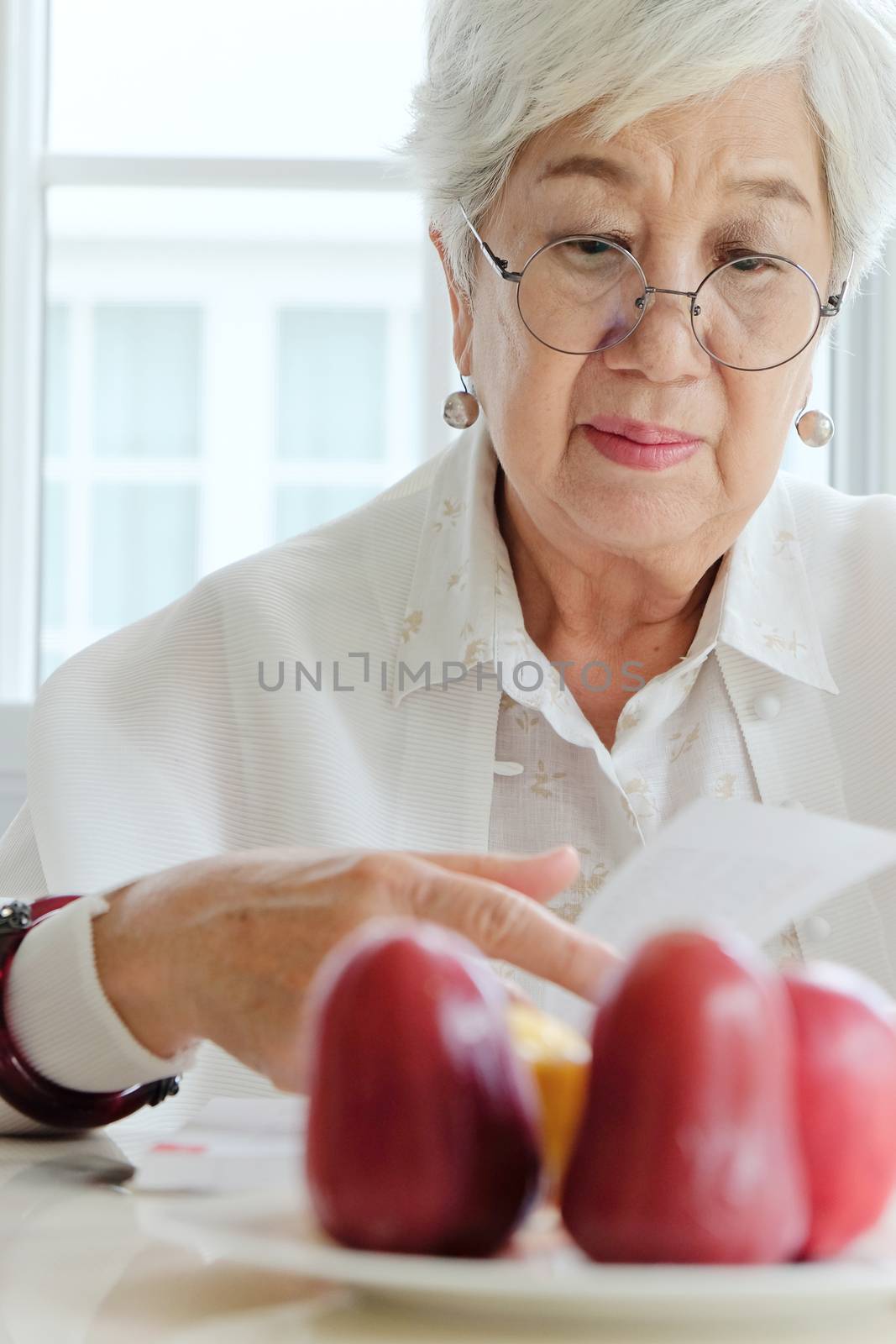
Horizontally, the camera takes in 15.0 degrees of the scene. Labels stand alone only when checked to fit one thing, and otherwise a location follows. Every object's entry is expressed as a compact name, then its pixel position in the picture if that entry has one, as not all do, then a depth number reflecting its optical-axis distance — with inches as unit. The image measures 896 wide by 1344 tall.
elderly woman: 52.0
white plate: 27.2
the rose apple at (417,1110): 29.6
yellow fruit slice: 31.7
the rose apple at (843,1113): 30.3
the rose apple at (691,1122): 28.3
